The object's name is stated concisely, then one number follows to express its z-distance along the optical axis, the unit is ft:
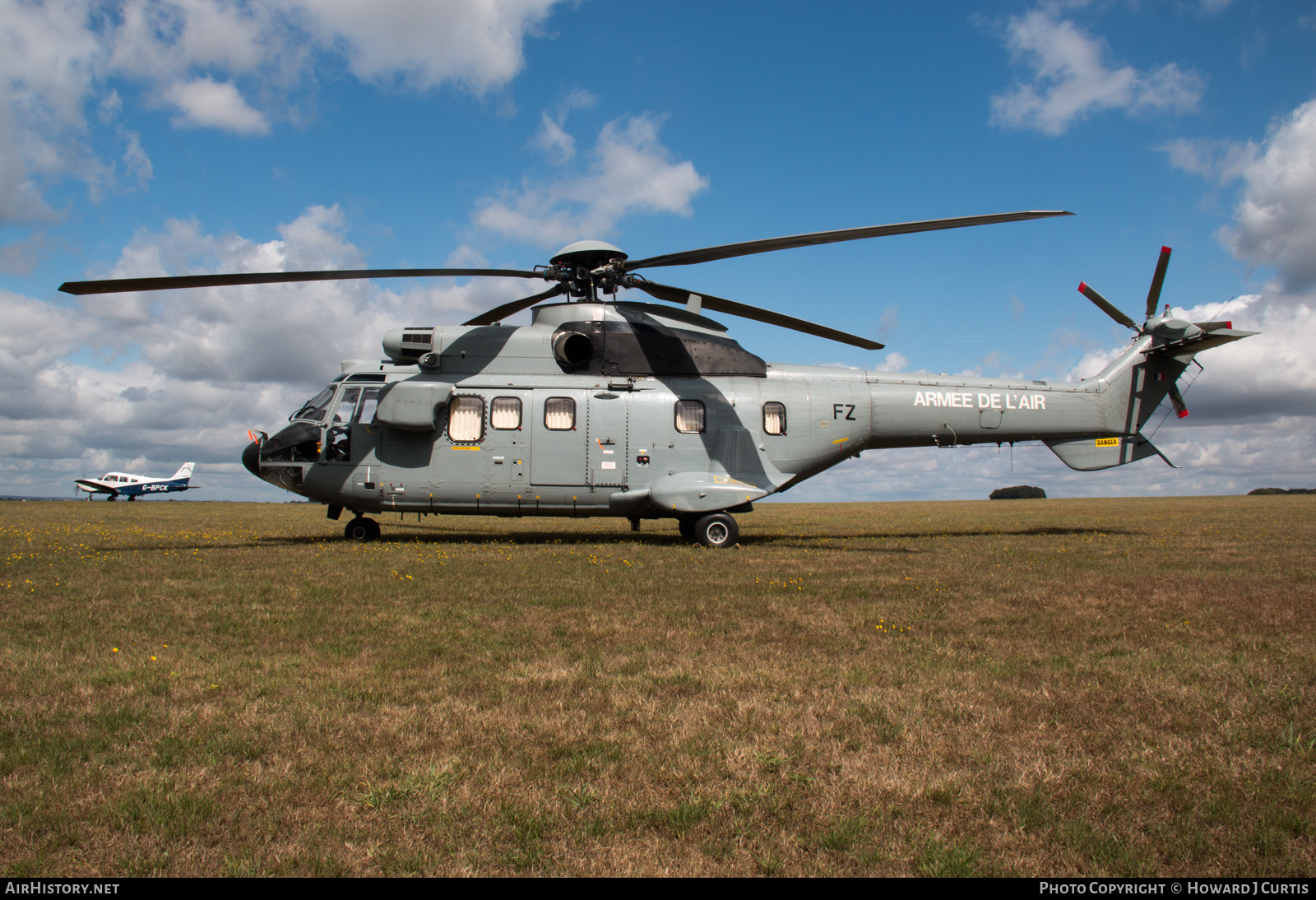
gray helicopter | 54.29
